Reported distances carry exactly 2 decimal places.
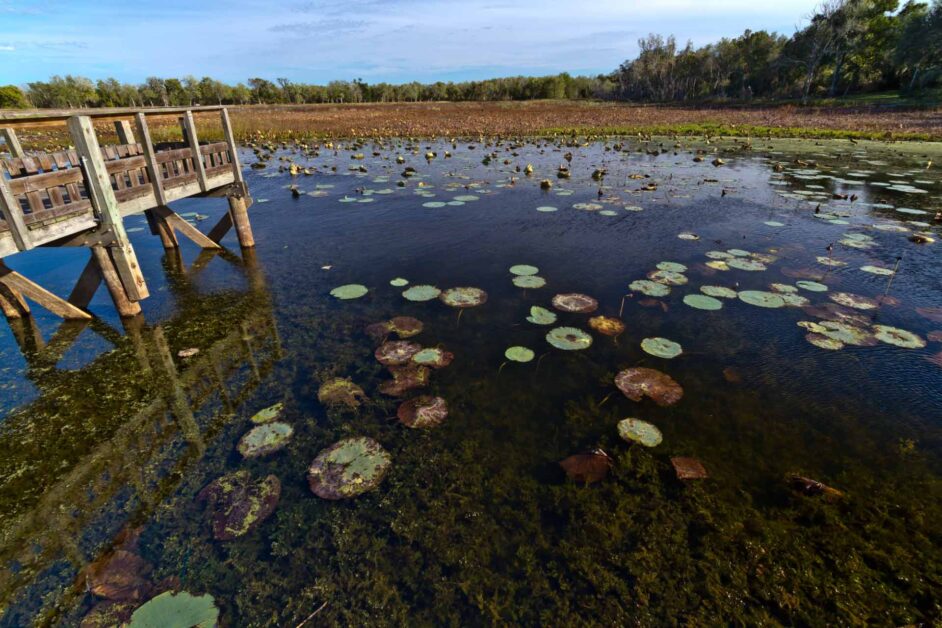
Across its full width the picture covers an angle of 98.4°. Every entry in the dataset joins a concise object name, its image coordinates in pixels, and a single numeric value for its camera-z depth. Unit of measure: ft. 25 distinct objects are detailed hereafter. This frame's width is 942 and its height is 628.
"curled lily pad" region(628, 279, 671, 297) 20.26
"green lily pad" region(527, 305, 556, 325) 17.83
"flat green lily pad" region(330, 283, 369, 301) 20.61
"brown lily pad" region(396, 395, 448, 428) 12.61
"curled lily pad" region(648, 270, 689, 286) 21.44
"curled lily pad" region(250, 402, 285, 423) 12.75
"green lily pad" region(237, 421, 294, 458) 11.64
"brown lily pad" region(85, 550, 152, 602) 8.27
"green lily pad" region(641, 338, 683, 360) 15.52
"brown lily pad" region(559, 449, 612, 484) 10.79
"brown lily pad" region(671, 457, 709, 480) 10.73
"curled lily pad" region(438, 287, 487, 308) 19.57
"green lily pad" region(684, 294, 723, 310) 18.84
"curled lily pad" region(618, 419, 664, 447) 11.84
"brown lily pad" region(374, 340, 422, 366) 15.33
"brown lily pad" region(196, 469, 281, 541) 9.67
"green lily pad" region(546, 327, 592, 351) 16.06
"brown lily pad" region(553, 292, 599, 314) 18.81
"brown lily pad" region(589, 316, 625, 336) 17.11
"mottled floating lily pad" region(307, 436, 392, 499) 10.59
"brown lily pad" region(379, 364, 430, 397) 13.91
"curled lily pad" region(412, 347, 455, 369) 15.16
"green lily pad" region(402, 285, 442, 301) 20.27
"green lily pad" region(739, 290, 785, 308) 18.85
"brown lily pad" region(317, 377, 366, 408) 13.39
